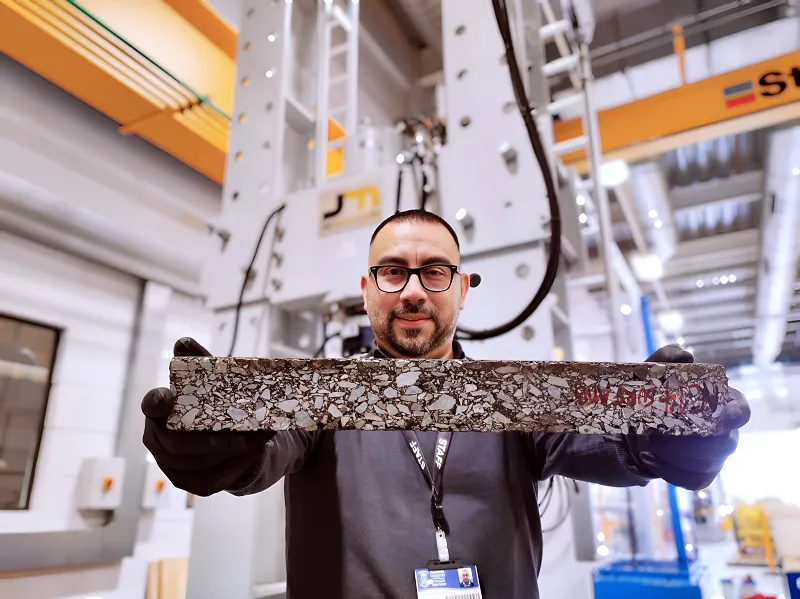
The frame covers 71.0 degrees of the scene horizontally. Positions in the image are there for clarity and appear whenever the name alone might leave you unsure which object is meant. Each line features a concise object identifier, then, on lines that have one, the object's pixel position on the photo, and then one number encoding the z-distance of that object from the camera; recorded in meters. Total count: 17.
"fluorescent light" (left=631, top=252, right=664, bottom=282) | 4.29
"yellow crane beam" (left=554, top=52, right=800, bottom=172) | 2.47
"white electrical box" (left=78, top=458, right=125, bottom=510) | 2.07
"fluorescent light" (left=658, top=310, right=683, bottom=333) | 5.41
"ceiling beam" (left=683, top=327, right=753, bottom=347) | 7.11
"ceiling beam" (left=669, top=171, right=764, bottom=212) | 4.52
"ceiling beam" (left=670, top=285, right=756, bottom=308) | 6.20
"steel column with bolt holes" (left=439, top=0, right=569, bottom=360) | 1.25
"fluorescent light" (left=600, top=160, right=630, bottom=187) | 2.82
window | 1.90
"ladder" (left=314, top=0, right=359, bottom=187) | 1.84
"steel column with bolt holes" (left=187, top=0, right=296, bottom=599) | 1.38
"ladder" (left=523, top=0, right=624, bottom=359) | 1.64
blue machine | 1.58
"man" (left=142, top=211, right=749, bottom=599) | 0.74
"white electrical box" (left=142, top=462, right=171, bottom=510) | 2.34
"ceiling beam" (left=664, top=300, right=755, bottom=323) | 6.52
